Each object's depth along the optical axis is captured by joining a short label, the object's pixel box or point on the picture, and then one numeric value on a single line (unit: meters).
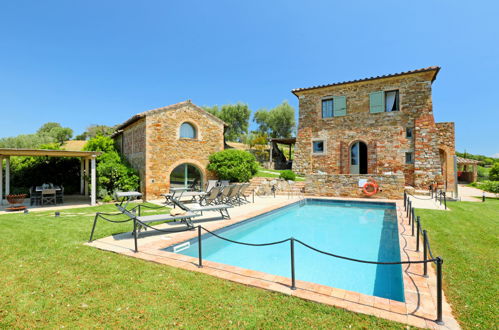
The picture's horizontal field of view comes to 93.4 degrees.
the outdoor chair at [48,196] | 10.80
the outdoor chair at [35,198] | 11.02
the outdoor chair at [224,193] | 9.98
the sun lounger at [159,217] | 5.75
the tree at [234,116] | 37.91
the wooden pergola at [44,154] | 9.72
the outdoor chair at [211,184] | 14.05
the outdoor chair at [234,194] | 10.44
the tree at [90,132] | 48.94
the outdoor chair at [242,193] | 11.19
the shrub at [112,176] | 12.17
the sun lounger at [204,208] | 6.89
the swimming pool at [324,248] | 4.23
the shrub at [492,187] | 13.20
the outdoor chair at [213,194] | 9.69
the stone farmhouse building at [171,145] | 12.62
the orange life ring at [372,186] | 13.01
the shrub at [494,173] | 18.12
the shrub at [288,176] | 15.55
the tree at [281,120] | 36.91
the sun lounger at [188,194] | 11.02
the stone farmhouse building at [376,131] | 14.77
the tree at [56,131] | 45.97
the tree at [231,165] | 14.40
